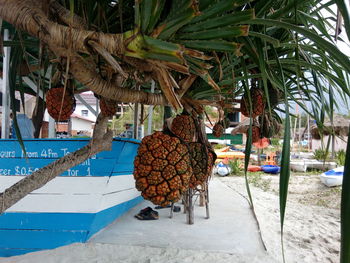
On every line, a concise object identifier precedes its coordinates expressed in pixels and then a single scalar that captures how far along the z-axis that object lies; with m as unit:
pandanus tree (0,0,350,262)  0.65
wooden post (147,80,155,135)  3.46
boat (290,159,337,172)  13.95
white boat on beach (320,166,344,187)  9.57
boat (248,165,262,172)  14.18
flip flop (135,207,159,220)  4.93
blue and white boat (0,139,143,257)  3.15
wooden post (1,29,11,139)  2.58
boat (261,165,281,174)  13.70
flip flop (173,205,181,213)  5.72
